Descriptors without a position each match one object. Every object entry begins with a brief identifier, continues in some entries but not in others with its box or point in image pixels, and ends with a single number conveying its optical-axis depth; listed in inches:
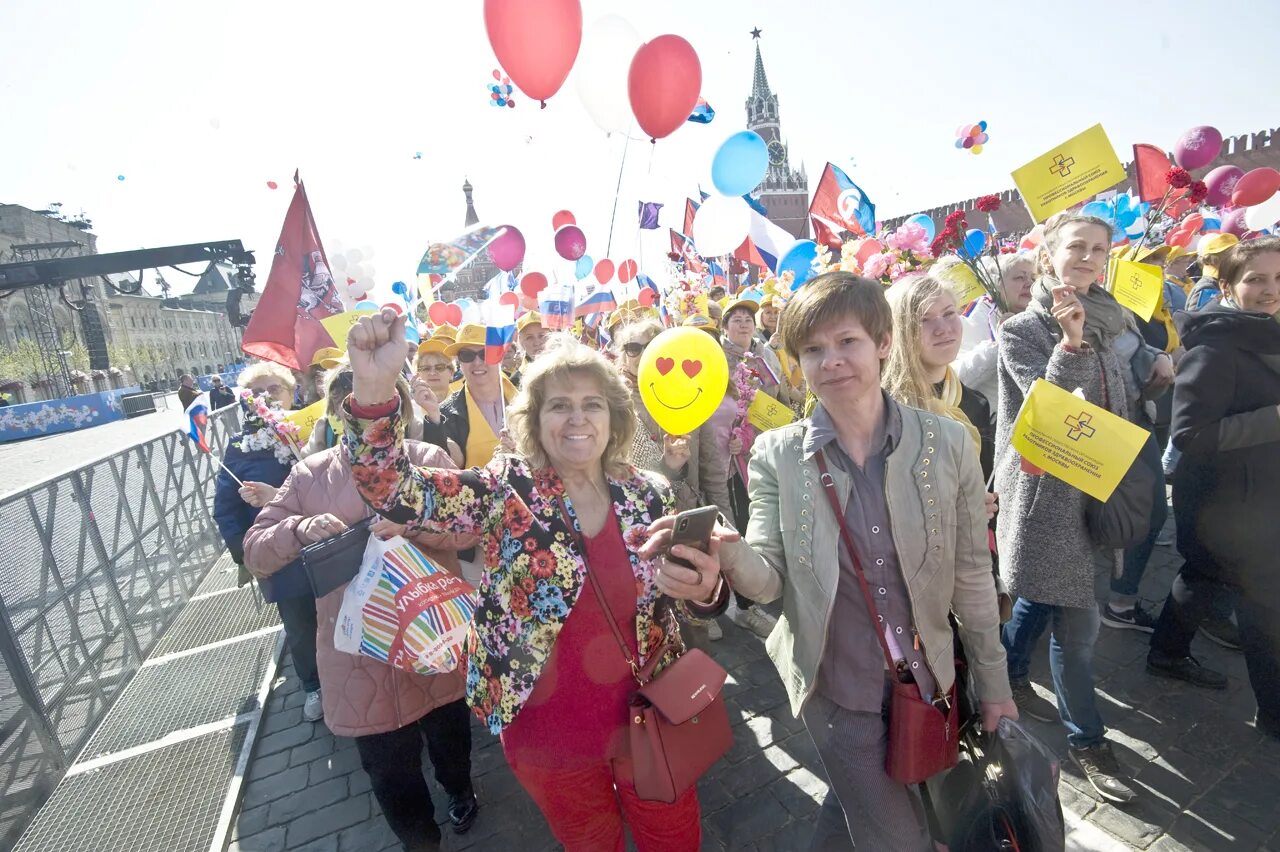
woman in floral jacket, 69.3
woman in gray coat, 92.8
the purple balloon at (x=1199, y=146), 292.8
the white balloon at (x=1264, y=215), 293.3
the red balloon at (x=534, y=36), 142.7
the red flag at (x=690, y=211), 490.3
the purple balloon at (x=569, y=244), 351.6
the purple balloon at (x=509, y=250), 299.0
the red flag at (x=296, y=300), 142.4
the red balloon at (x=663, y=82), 171.8
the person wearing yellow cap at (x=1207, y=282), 188.4
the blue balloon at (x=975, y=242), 118.6
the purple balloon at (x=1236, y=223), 312.5
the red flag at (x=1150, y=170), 205.8
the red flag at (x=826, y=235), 331.8
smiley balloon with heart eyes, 107.5
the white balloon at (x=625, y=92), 189.8
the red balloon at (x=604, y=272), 382.9
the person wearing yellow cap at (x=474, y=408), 141.8
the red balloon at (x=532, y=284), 328.2
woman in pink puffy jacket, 89.3
